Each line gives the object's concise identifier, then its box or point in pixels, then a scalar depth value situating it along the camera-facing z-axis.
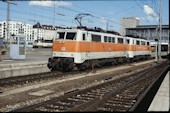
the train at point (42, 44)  72.19
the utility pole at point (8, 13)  36.98
